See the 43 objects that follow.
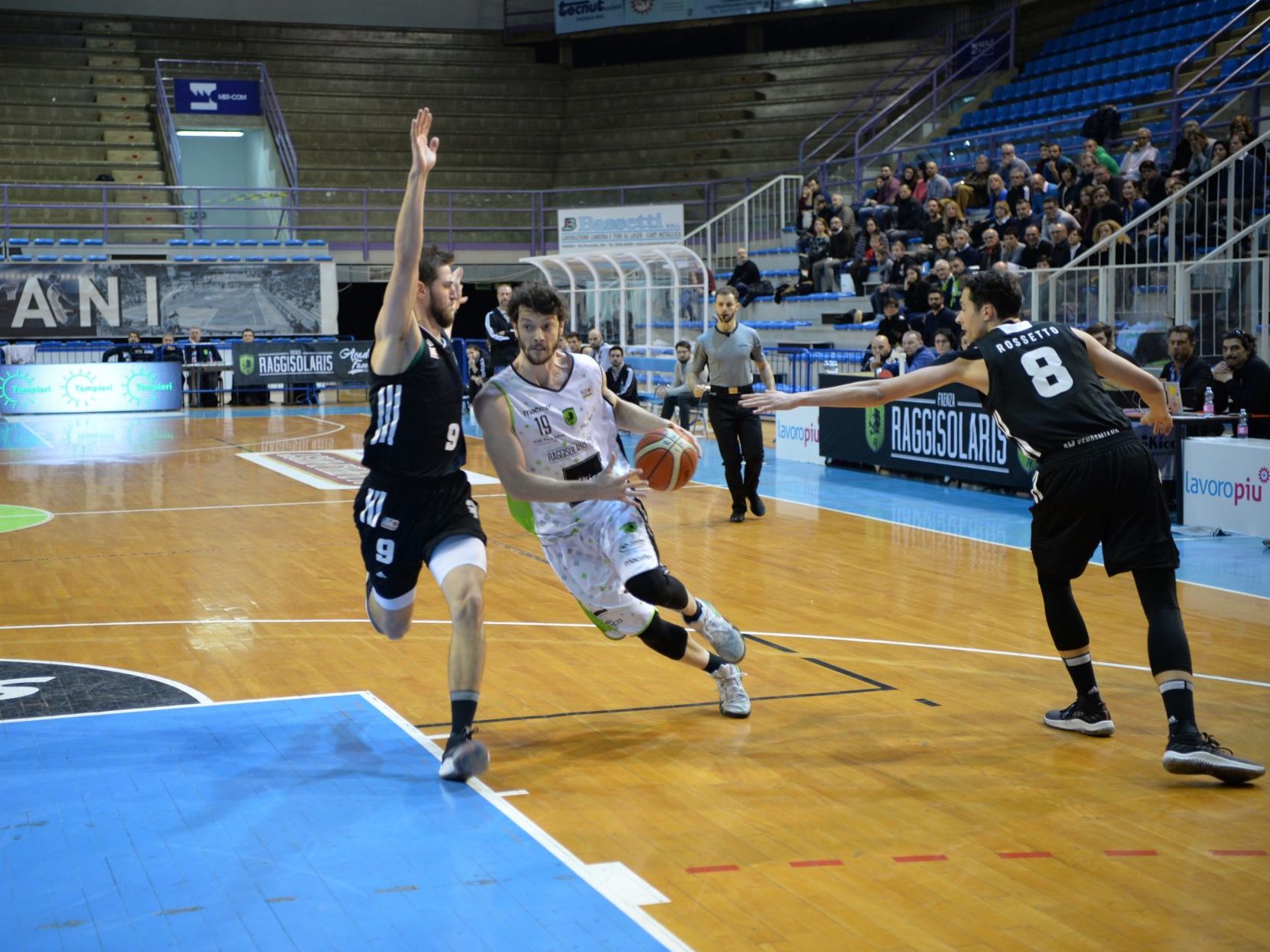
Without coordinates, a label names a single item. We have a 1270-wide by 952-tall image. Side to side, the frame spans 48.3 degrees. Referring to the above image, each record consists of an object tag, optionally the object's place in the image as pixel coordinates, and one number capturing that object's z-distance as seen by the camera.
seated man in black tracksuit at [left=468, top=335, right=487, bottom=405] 23.19
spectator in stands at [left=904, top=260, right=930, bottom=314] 19.09
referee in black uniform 12.06
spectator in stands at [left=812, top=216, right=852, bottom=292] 23.94
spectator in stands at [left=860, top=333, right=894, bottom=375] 16.19
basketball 5.93
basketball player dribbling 5.58
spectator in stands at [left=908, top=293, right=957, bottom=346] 16.80
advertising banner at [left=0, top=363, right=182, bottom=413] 24.94
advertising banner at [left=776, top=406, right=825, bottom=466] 17.14
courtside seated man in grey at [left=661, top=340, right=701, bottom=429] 18.14
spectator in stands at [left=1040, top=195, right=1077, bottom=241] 17.78
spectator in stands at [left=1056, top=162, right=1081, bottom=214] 18.66
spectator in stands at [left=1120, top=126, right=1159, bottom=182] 18.38
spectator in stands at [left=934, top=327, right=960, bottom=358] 14.83
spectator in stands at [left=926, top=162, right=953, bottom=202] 22.42
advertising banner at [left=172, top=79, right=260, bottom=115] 32.25
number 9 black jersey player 5.23
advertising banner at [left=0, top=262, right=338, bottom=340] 27.66
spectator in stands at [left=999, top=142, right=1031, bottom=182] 20.64
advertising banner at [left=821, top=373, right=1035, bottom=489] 13.74
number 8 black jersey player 5.45
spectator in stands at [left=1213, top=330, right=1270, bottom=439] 11.75
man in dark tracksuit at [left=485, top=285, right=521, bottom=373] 15.95
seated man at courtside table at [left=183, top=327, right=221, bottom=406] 26.72
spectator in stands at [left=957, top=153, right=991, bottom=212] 21.64
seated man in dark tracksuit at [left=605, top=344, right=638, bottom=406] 17.75
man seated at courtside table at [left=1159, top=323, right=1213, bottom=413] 12.33
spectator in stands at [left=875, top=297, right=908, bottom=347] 18.14
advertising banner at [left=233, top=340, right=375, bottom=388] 27.00
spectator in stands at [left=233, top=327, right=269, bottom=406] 26.97
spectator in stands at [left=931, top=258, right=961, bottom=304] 17.89
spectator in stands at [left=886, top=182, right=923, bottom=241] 22.56
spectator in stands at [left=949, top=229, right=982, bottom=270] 19.17
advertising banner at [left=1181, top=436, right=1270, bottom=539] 10.84
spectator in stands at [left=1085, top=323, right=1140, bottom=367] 12.04
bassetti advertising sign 26.89
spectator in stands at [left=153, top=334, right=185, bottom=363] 26.39
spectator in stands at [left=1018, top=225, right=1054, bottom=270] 17.44
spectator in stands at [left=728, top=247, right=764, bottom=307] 25.56
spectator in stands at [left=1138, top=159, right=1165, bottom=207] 16.89
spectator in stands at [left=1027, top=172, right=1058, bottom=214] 19.31
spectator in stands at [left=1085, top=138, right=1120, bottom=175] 19.25
